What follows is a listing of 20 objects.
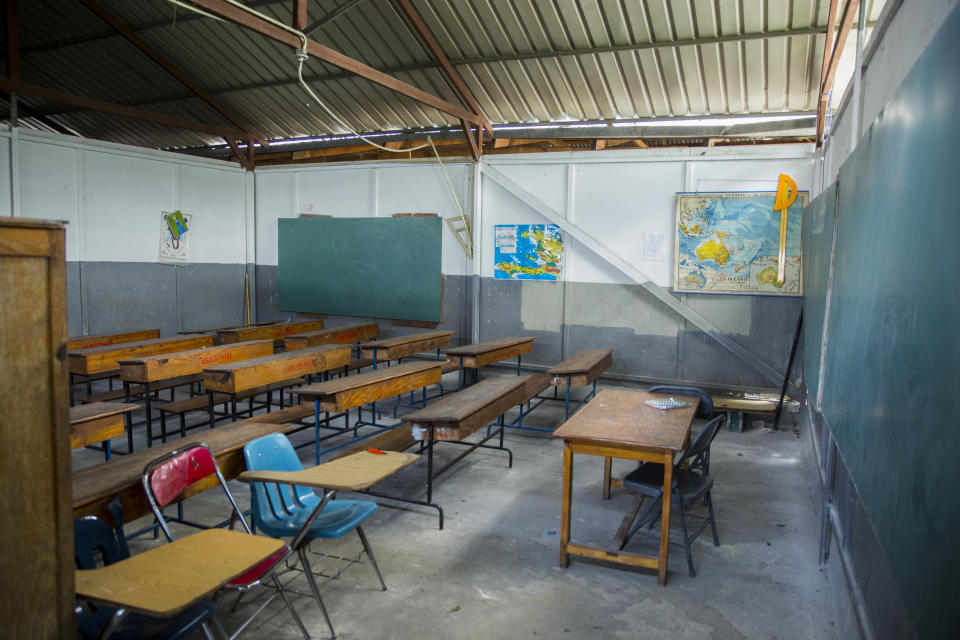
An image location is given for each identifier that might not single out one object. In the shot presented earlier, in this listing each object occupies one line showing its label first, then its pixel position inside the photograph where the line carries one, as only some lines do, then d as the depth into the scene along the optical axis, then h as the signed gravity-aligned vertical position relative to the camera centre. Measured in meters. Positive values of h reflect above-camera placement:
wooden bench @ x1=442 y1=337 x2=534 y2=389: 6.21 -0.72
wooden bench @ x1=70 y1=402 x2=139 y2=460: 3.59 -0.89
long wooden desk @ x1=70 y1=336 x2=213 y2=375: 5.43 -0.74
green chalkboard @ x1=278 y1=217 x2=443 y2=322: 8.72 +0.21
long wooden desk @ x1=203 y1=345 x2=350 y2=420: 4.70 -0.74
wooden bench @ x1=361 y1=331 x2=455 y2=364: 6.41 -0.70
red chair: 2.38 -0.86
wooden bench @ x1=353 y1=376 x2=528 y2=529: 3.96 -0.90
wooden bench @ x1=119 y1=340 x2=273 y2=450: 4.95 -0.75
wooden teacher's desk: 3.21 -0.80
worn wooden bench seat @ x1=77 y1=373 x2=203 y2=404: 5.54 -1.04
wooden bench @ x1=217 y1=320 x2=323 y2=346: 7.17 -0.67
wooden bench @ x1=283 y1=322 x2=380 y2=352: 6.92 -0.69
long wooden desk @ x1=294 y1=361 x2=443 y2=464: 4.36 -0.81
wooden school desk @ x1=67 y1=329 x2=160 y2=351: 6.65 -0.73
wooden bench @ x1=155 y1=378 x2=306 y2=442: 5.02 -1.08
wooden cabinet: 1.41 -0.39
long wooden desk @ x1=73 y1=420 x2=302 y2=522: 2.49 -0.89
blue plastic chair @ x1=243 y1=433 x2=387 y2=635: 2.81 -1.12
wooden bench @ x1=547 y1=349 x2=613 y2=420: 5.82 -0.81
